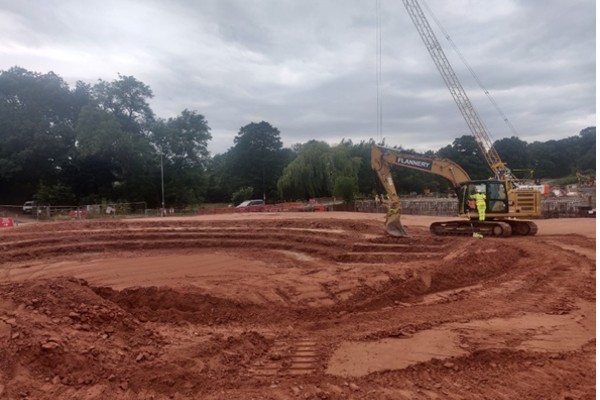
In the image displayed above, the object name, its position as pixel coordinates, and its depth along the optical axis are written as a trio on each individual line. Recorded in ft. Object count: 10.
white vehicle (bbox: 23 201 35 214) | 116.35
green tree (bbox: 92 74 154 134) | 164.66
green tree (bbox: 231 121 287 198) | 230.27
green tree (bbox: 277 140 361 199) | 182.29
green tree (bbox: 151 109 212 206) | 170.50
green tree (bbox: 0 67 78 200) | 151.33
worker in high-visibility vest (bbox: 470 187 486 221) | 57.77
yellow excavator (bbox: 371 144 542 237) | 56.08
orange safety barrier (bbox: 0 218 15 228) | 89.47
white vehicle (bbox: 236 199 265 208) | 155.84
